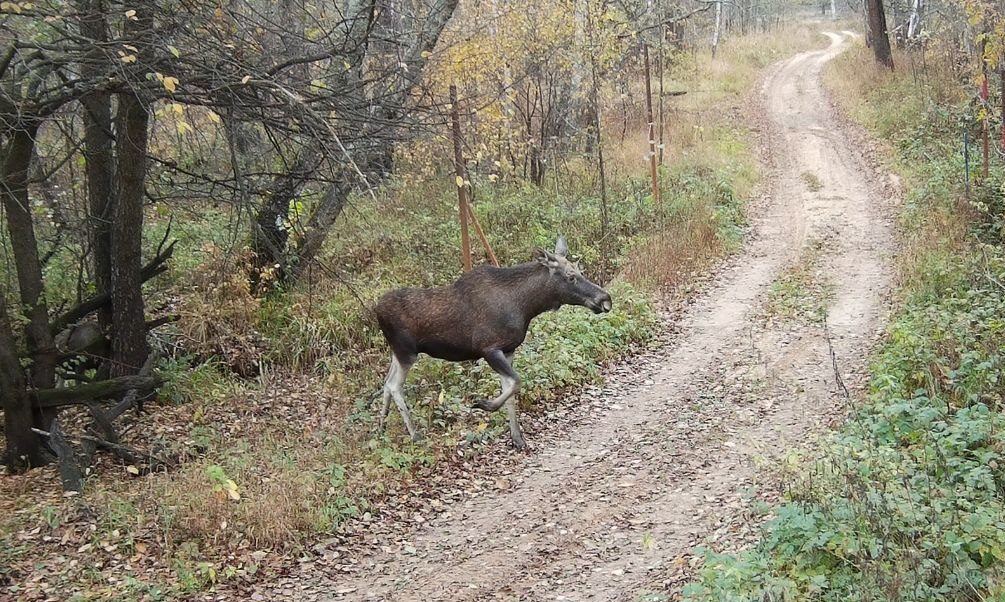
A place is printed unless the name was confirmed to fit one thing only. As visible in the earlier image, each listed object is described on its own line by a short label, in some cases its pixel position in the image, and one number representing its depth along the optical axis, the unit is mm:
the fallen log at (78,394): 8859
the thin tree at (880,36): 30562
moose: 9398
